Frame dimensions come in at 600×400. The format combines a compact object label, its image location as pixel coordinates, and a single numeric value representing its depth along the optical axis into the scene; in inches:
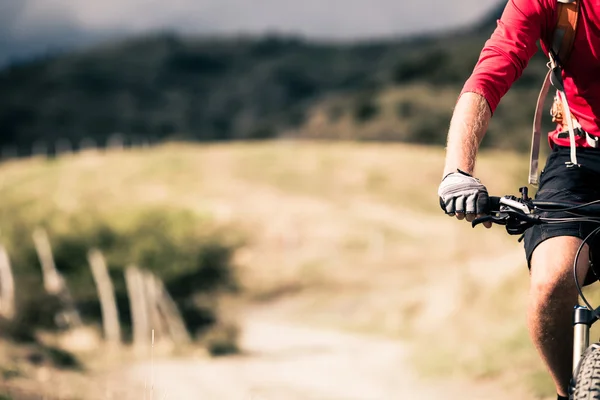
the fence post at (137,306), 995.9
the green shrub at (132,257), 1026.1
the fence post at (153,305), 987.9
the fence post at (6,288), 892.6
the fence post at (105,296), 992.2
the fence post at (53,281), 962.7
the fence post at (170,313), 992.9
